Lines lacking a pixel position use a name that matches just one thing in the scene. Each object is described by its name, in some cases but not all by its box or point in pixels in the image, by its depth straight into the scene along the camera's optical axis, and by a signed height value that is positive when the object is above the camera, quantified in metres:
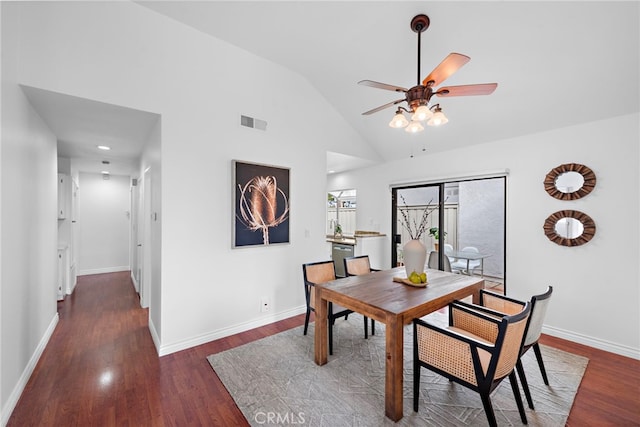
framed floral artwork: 3.01 +0.08
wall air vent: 3.09 +1.04
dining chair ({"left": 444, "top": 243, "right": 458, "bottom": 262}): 4.46 -0.63
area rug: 1.79 -1.38
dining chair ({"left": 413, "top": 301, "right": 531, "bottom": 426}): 1.52 -0.90
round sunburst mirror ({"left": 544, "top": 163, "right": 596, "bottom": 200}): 2.80 +0.35
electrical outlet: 3.26 -1.16
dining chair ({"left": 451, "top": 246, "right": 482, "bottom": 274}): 4.66 -0.93
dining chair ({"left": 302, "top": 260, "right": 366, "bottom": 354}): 2.65 -0.77
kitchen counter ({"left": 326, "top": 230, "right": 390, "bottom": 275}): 4.83 -0.66
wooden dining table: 1.76 -0.68
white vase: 2.54 -0.42
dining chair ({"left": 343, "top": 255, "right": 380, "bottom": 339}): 3.15 -0.67
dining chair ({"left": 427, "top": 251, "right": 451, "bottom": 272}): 4.30 -0.80
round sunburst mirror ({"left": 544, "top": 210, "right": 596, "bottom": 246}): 2.82 -0.16
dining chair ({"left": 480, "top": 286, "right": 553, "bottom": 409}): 1.80 -0.78
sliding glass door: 4.50 -0.19
